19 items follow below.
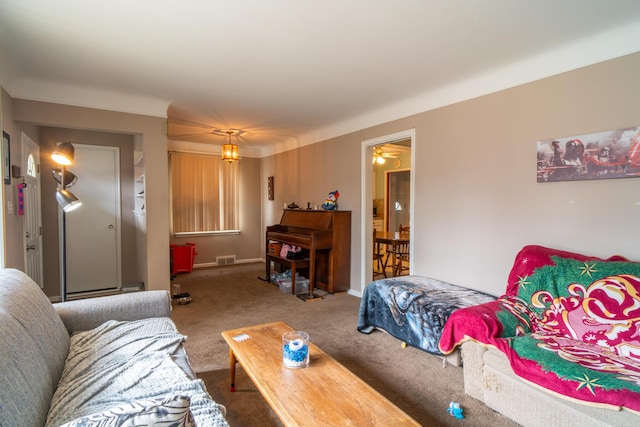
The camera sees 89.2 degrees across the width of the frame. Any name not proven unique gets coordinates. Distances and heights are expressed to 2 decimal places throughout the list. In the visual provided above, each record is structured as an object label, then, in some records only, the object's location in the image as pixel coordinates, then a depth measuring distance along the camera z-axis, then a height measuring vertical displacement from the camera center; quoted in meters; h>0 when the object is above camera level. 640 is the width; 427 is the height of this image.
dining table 4.74 -0.54
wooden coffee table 1.31 -0.87
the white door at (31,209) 3.26 -0.08
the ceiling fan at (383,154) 6.06 +1.03
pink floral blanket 1.56 -0.76
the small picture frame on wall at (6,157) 2.62 +0.37
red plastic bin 5.58 -0.97
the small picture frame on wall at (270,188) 6.52 +0.29
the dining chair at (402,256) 5.11 -0.85
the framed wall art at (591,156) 2.14 +0.34
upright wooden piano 4.36 -0.59
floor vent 6.50 -1.16
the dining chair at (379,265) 5.08 -1.08
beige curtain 6.08 +0.17
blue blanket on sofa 2.57 -0.89
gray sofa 1.03 -0.79
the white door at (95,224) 4.31 -0.29
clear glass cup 1.71 -0.80
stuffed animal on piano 4.75 +0.01
